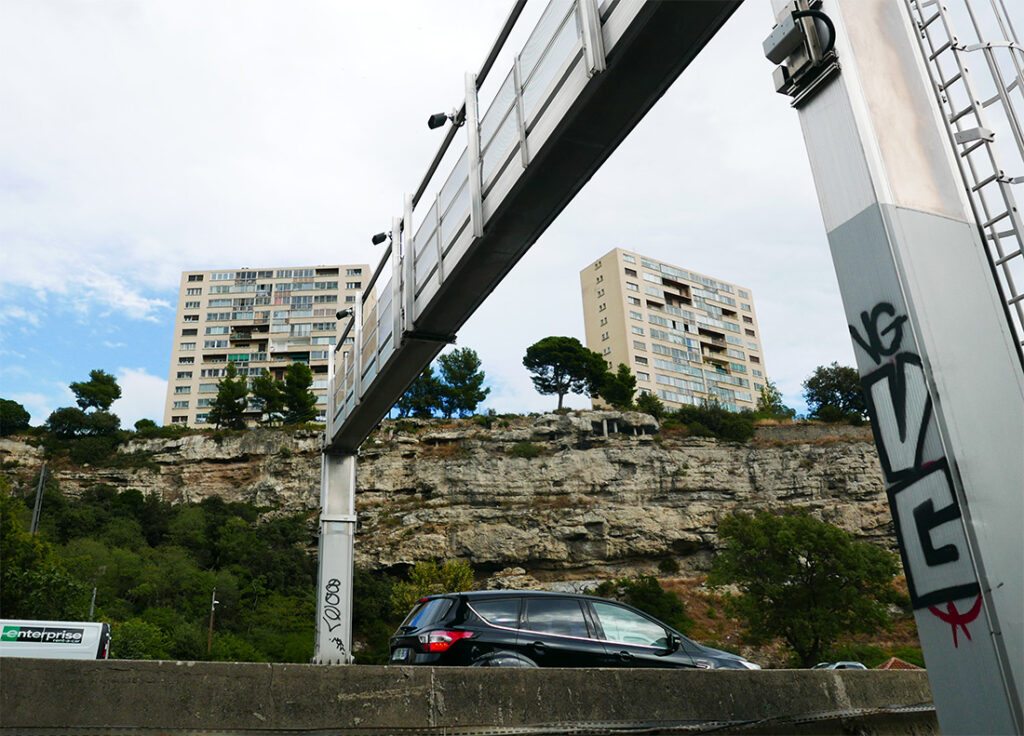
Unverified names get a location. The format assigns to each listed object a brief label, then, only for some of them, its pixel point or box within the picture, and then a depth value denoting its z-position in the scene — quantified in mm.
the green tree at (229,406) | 74062
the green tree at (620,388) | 79625
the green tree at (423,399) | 79750
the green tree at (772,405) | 86375
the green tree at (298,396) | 76125
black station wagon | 8055
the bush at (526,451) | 61081
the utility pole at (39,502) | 49219
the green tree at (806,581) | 37625
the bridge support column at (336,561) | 15453
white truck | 19016
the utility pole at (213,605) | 38062
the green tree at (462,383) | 80688
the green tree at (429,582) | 47406
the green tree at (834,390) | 80125
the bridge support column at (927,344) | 3453
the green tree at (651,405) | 72375
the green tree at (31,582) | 32625
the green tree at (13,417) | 72500
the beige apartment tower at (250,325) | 103938
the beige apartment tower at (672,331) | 98000
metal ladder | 4223
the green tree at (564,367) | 85125
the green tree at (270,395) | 75125
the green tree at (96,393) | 78750
